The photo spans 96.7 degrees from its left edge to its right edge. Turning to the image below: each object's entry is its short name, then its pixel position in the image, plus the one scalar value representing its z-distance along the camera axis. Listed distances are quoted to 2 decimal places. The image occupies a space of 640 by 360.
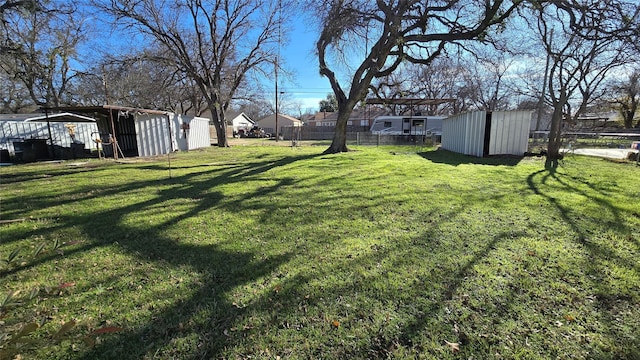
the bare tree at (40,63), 14.53
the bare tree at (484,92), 35.03
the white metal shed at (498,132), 10.95
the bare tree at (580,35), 7.82
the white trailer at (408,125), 26.41
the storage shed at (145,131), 13.73
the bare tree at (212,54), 15.84
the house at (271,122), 59.88
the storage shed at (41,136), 11.56
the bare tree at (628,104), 28.34
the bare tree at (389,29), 10.18
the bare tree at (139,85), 16.53
